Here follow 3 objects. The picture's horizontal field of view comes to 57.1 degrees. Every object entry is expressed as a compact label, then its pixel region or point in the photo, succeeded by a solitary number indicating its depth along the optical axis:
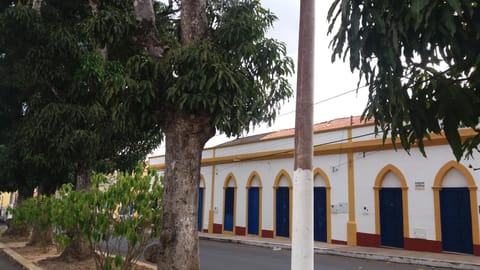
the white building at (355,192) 15.55
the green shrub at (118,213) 6.83
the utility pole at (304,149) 3.83
